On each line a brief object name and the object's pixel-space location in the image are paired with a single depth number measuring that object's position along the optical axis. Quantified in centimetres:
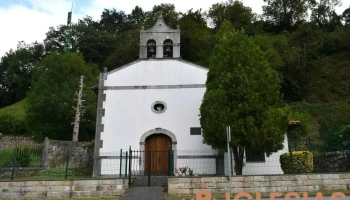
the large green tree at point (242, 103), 1243
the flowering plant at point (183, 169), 1420
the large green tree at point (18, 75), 5022
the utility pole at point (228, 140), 989
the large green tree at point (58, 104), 2847
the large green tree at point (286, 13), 4497
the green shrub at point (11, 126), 3478
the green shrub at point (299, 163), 1248
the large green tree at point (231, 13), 4253
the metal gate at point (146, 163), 1499
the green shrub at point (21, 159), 1732
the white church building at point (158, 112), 1527
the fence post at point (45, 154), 1875
